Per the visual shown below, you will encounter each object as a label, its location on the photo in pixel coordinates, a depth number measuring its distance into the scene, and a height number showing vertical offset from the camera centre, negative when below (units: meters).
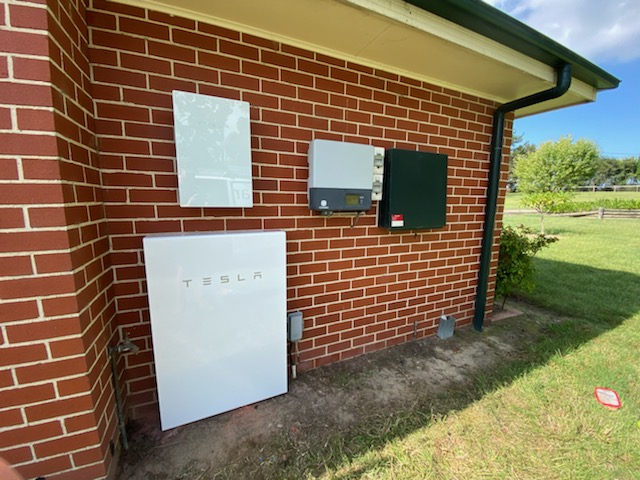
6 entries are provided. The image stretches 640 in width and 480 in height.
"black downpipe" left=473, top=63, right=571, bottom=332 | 2.26 +0.20
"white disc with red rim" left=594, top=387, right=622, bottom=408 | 1.83 -1.36
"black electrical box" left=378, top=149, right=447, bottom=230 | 2.12 +0.10
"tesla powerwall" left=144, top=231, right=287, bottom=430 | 1.45 -0.69
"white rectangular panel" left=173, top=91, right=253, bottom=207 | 1.43 +0.29
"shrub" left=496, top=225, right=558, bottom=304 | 3.21 -0.70
